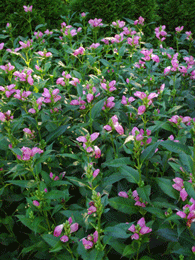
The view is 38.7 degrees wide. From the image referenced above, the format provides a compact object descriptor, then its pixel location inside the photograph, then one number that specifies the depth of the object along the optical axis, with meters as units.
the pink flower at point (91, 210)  1.25
